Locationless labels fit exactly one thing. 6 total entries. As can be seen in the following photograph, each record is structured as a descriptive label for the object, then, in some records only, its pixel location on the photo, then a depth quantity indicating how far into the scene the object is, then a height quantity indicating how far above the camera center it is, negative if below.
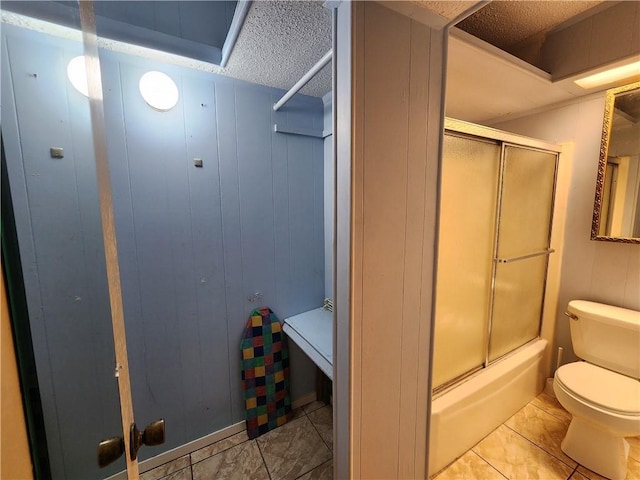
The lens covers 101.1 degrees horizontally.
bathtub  1.41 -1.16
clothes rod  1.05 +0.60
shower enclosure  1.36 -0.22
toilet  1.31 -0.97
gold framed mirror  1.54 +0.22
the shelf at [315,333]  1.47 -0.78
